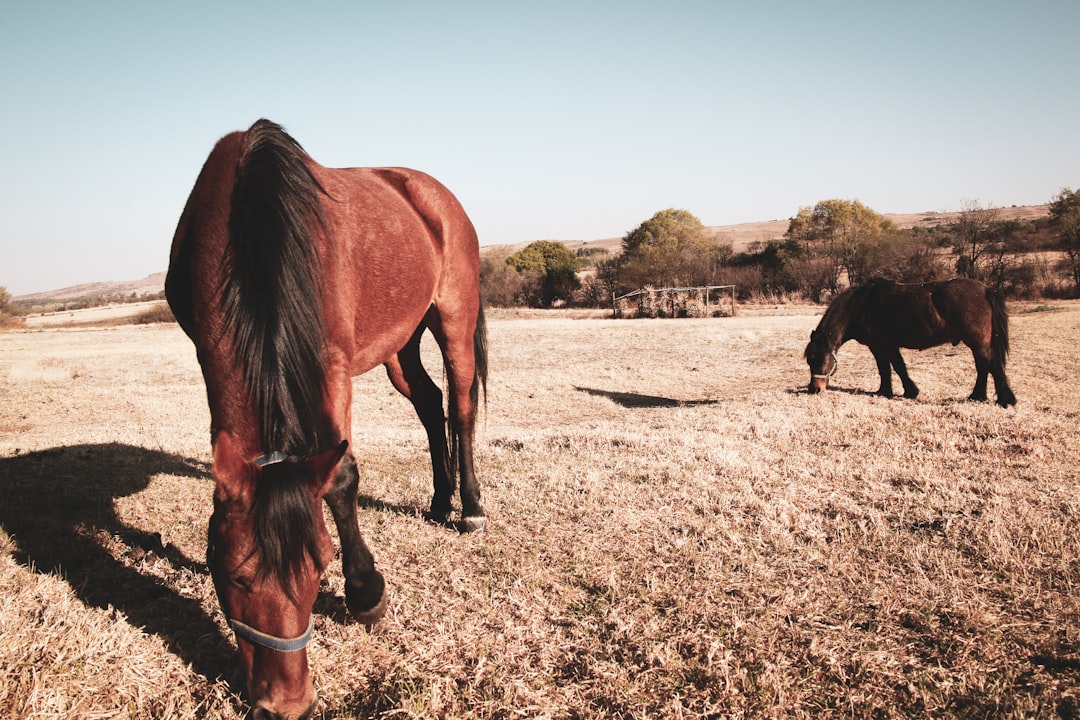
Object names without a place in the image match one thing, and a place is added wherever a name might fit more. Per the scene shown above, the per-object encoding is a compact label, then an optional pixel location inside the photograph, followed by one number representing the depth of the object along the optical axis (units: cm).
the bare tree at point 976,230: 2952
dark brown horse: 805
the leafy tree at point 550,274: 4088
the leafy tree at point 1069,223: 2585
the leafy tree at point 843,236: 3347
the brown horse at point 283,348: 181
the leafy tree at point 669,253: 3547
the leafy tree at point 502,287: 4028
